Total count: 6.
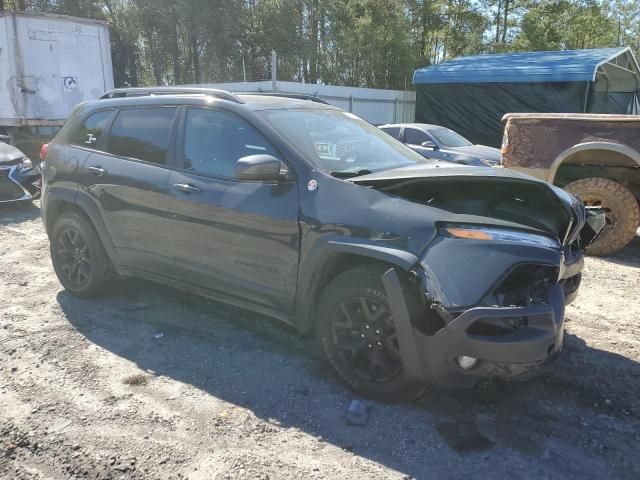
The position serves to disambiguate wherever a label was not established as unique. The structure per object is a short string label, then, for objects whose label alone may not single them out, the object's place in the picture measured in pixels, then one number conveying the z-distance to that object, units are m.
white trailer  12.22
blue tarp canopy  15.31
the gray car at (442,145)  10.51
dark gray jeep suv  2.73
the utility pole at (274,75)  12.66
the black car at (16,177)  8.53
